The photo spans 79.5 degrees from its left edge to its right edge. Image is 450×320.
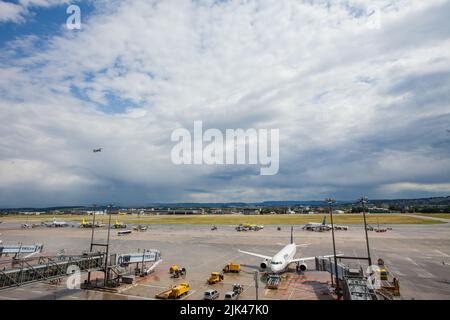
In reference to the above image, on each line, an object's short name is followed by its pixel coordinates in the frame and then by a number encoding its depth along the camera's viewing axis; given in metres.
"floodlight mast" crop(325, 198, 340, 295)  36.94
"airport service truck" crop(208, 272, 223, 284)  44.56
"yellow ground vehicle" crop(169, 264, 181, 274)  49.80
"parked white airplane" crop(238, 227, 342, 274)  45.38
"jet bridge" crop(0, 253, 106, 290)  31.70
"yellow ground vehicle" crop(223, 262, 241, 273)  51.34
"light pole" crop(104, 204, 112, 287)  43.66
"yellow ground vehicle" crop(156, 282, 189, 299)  37.25
